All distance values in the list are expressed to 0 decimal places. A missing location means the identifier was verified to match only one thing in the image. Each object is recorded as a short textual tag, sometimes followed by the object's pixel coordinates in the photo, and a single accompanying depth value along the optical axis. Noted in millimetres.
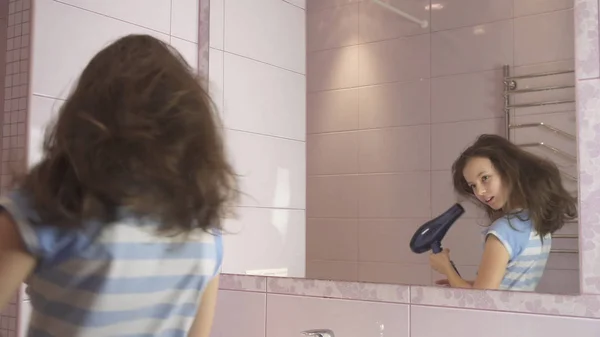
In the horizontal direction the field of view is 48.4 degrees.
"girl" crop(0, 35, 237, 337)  820
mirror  1324
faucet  1439
